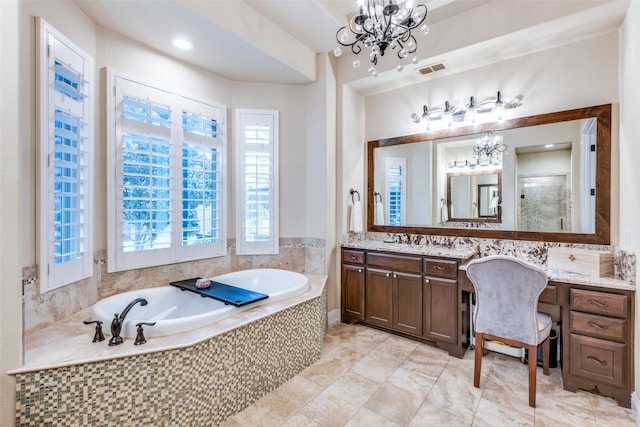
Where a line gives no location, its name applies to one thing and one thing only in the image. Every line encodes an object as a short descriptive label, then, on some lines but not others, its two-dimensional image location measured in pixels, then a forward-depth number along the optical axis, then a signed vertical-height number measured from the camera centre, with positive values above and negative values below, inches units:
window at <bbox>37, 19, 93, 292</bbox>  74.8 +14.1
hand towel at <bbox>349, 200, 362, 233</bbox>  141.2 -3.5
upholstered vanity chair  80.1 -27.0
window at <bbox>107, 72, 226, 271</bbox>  99.2 +13.1
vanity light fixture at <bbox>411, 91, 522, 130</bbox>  113.0 +41.4
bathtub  73.2 -29.4
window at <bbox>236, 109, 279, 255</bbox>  135.4 +13.9
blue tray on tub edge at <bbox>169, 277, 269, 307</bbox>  92.1 -28.2
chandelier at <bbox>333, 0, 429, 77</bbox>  69.7 +46.9
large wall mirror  97.5 +12.5
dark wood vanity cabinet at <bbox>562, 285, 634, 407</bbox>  78.2 -36.2
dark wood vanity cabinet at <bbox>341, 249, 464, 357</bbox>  107.7 -34.4
